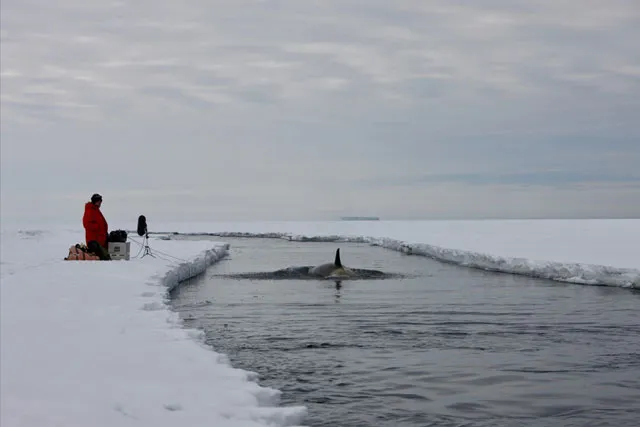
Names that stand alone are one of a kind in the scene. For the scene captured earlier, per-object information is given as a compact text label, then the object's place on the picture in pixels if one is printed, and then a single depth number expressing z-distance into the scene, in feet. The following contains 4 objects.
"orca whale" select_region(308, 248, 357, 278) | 85.51
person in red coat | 70.49
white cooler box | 78.54
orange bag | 72.13
